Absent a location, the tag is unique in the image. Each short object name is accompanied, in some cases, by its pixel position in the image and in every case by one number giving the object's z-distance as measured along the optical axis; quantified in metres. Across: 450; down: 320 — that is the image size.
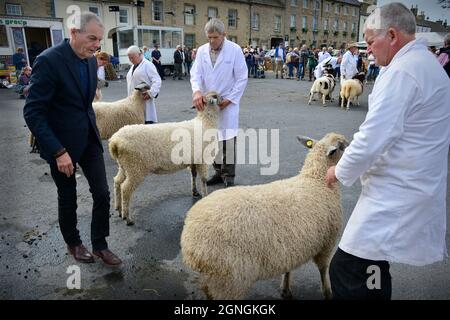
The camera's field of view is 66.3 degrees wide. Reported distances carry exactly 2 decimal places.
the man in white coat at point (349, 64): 12.87
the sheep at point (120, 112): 6.59
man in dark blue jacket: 2.74
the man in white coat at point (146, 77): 6.61
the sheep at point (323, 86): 13.19
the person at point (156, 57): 21.62
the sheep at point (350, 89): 12.39
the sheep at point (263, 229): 2.27
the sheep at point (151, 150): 4.22
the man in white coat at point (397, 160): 1.79
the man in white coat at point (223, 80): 4.85
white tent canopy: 22.42
